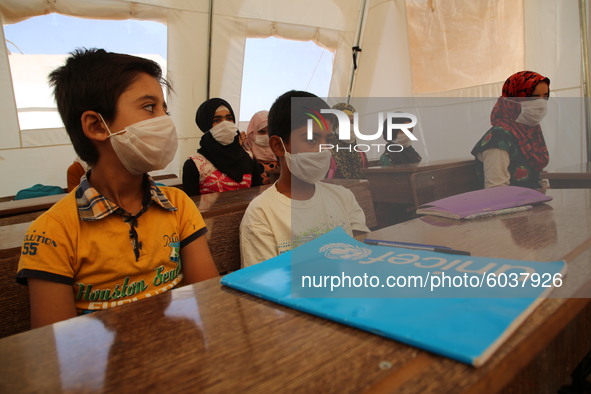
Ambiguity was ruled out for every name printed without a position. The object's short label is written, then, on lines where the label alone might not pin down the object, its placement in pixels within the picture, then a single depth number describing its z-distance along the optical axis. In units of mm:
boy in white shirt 1008
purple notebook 781
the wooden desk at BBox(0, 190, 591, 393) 291
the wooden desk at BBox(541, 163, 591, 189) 1314
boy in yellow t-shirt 766
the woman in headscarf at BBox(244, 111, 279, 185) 3355
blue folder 324
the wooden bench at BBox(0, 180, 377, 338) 738
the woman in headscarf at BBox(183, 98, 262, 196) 2350
